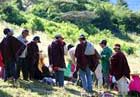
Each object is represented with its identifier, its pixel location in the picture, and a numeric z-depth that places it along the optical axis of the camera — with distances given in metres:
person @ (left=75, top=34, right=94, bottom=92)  14.49
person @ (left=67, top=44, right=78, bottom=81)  15.18
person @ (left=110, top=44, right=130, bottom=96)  14.40
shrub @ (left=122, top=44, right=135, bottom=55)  37.85
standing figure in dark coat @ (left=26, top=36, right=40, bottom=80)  15.02
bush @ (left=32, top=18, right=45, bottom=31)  37.22
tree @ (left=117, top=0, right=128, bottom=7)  85.32
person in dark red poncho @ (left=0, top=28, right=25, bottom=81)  14.05
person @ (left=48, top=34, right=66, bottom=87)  14.84
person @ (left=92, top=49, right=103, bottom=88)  16.13
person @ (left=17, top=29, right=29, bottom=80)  14.66
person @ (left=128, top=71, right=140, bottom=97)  15.30
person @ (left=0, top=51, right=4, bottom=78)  14.90
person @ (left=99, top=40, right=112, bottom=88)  16.11
